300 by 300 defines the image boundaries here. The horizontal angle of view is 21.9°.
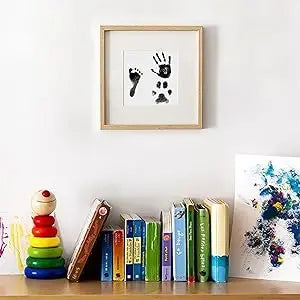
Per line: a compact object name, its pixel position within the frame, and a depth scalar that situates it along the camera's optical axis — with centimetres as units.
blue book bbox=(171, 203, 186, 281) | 193
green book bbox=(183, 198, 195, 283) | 193
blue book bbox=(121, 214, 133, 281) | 194
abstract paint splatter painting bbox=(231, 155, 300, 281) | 199
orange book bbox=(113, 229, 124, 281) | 195
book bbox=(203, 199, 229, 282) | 192
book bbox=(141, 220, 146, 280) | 195
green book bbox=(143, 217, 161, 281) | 194
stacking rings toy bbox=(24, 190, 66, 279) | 195
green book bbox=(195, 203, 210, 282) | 193
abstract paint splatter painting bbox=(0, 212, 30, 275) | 203
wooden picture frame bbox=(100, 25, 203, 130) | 202
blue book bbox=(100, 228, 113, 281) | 195
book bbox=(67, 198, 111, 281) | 189
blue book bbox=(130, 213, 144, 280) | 195
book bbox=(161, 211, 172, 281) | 195
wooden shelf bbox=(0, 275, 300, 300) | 179
